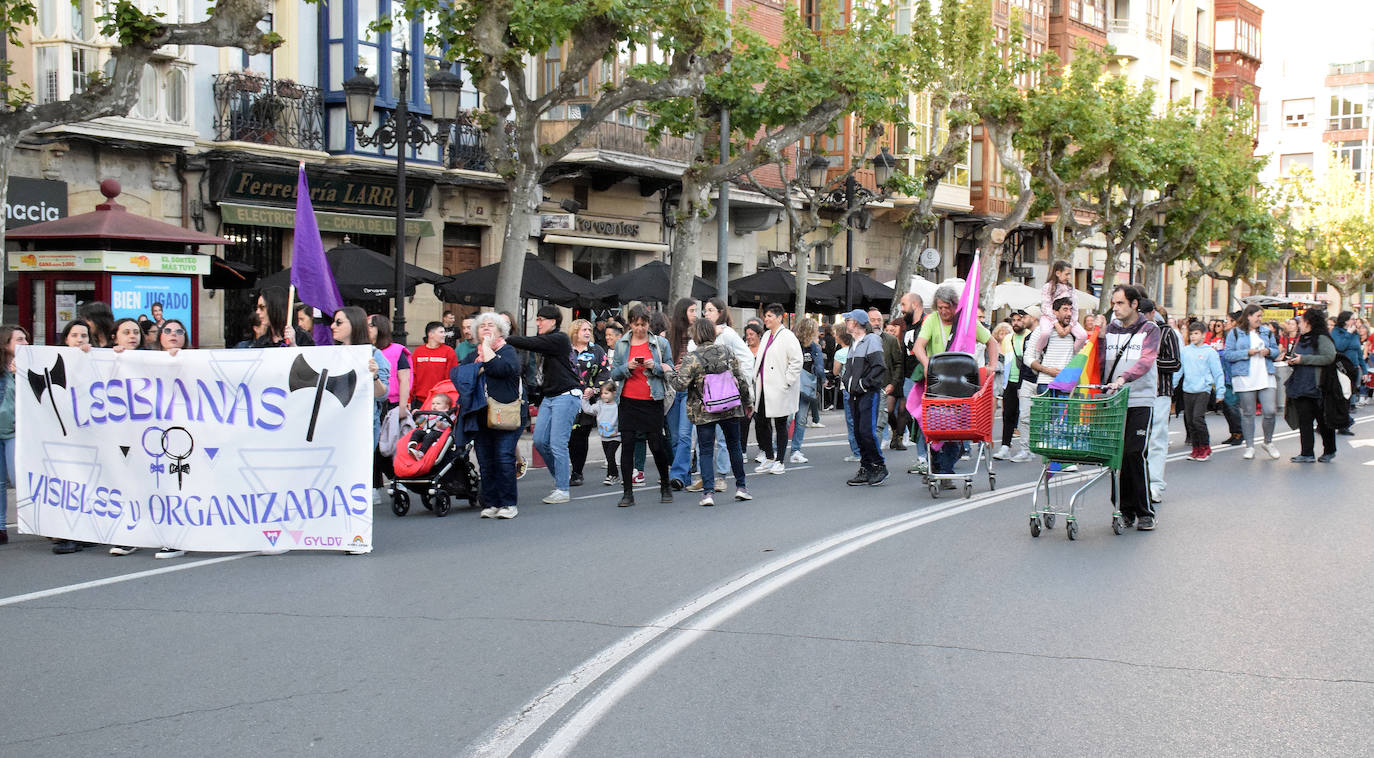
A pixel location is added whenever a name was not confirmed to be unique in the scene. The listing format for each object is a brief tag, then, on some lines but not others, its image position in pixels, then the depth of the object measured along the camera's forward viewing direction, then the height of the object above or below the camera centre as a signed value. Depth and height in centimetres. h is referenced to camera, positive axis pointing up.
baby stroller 1174 -119
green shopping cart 1003 -68
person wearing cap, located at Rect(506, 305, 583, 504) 1235 -61
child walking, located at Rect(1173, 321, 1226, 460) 1709 -60
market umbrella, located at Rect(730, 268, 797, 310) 2833 +72
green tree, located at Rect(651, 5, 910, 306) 2442 +389
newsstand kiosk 1574 +55
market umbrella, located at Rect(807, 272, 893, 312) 2977 +75
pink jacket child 1240 +36
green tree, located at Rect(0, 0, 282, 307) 1363 +250
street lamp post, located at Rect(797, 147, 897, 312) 2839 +295
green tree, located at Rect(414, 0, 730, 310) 1845 +350
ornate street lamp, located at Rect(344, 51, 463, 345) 1845 +274
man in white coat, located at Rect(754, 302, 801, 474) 1519 -58
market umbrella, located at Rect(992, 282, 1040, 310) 3534 +81
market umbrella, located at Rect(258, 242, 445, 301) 2095 +68
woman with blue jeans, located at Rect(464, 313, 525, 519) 1134 -84
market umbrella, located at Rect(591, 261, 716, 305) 2422 +64
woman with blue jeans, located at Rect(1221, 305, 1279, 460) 1717 -44
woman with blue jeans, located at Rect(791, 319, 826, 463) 1772 -46
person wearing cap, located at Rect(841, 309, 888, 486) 1394 -61
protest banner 977 -87
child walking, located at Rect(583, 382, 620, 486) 1401 -87
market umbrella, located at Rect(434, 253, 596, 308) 2236 +56
